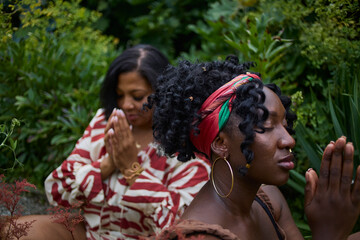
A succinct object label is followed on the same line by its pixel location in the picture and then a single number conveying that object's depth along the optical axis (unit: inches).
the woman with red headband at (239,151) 75.9
